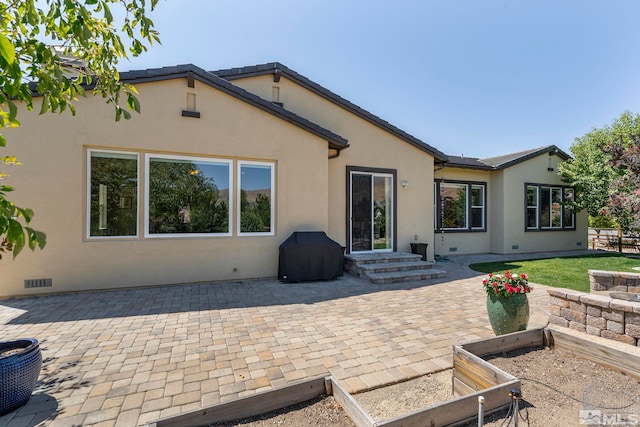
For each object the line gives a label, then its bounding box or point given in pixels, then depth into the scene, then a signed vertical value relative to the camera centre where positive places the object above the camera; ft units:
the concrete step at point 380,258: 27.72 -4.00
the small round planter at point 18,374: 8.02 -4.52
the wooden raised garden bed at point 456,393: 6.83 -4.78
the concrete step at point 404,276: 24.75 -5.23
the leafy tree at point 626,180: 32.71 +4.38
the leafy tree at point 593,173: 40.60 +6.40
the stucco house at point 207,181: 20.11 +3.10
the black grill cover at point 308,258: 24.22 -3.49
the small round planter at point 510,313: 12.28 -4.13
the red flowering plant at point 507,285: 12.34 -2.97
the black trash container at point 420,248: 32.50 -3.54
